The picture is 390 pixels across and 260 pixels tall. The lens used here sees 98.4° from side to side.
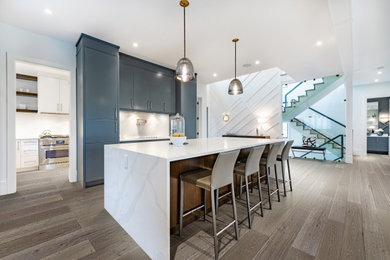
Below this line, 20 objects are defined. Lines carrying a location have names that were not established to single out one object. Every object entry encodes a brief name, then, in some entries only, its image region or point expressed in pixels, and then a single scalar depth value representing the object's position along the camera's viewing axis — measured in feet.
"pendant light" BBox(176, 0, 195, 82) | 7.74
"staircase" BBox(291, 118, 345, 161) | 17.44
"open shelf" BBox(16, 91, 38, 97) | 14.37
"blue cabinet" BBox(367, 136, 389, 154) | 21.15
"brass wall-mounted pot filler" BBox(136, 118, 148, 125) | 14.92
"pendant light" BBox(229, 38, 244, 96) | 10.93
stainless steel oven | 14.17
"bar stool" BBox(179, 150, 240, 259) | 4.85
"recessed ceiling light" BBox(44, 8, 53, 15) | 7.98
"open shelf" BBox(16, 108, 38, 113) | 13.97
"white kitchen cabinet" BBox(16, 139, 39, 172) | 13.48
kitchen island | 4.31
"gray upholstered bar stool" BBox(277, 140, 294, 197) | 9.18
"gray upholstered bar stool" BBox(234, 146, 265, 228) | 6.35
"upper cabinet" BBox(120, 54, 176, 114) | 13.01
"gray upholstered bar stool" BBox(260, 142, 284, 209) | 7.78
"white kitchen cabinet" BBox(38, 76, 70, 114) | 14.60
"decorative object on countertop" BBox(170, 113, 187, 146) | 6.79
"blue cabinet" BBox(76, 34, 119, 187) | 10.09
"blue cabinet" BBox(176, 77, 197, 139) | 16.06
